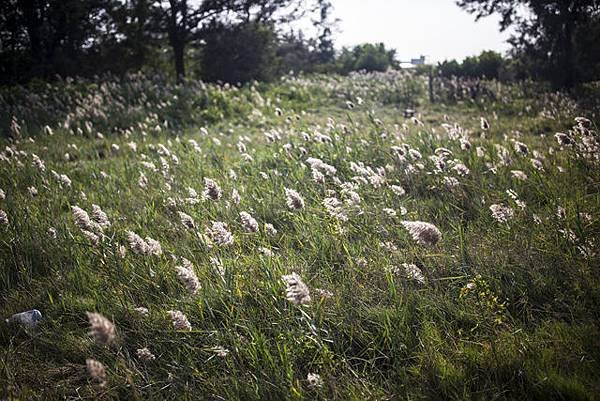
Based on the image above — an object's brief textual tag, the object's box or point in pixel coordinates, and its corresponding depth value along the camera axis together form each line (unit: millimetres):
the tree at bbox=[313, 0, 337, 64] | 34156
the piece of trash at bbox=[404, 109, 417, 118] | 11945
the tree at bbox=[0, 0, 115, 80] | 14123
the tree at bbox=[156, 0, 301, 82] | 16672
